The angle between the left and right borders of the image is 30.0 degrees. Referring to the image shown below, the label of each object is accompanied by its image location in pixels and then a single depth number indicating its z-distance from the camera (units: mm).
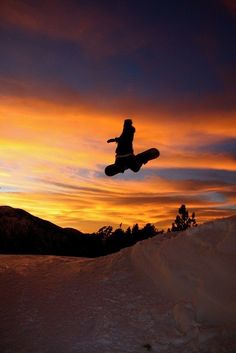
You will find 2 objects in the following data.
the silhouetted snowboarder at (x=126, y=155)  12039
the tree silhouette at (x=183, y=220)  31975
